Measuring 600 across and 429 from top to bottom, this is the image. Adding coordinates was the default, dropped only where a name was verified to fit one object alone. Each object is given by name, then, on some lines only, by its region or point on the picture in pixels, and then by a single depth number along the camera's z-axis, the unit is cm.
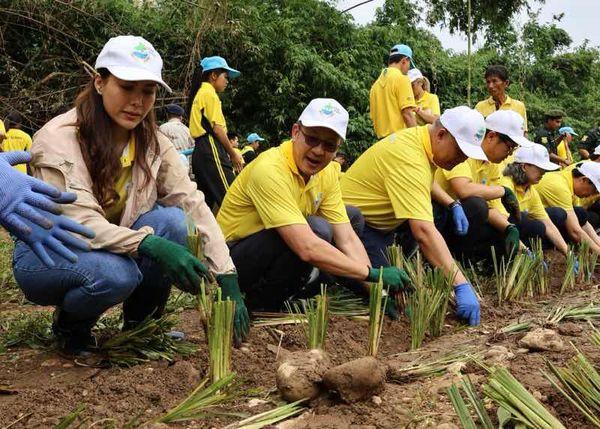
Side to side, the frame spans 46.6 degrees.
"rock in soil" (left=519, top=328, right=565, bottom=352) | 221
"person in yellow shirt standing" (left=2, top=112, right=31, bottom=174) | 643
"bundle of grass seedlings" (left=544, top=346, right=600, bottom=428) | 153
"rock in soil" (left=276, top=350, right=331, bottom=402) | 181
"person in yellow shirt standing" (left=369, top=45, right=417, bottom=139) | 498
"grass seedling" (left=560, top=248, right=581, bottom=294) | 400
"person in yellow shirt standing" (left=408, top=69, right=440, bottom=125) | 536
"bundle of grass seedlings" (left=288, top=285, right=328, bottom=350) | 229
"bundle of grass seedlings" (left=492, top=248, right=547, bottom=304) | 359
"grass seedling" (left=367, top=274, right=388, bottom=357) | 237
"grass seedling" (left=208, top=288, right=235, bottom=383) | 203
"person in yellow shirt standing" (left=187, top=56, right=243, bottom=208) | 527
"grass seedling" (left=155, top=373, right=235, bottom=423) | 173
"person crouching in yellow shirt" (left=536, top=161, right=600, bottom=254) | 527
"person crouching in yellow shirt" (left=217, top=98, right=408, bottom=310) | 273
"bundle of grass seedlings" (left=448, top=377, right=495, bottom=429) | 151
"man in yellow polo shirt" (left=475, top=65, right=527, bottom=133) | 550
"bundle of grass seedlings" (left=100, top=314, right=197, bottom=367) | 228
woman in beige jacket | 210
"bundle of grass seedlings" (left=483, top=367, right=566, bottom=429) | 145
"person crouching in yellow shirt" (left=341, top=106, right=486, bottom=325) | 318
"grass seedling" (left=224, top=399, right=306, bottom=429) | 166
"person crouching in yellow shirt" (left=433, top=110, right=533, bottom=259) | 408
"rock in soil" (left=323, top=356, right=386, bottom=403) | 178
